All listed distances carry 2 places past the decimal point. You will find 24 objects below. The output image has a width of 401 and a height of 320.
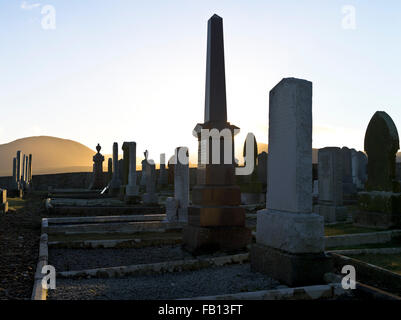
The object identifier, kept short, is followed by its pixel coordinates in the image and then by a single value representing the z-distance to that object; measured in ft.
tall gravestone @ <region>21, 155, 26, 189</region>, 78.93
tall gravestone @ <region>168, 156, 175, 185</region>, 85.10
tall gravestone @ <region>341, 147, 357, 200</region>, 58.67
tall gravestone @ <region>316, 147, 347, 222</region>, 33.91
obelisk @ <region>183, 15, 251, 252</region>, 22.08
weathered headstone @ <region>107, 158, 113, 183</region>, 89.91
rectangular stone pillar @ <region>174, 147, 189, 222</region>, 32.12
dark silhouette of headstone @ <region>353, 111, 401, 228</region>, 27.89
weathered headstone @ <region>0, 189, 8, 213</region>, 37.90
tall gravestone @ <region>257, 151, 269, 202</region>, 60.44
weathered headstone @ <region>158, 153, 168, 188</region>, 83.29
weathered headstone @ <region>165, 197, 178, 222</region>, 32.11
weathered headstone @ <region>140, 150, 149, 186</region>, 62.13
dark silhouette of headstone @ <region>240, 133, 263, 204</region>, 53.88
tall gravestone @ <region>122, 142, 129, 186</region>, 61.31
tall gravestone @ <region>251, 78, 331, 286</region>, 13.87
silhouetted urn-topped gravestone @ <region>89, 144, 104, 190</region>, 88.33
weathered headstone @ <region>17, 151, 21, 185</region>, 71.56
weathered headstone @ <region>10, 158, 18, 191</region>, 67.41
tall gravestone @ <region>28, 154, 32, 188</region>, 98.48
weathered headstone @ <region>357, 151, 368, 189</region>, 71.41
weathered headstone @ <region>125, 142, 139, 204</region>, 52.13
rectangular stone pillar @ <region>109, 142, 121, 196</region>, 70.70
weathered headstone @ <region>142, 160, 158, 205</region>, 50.34
